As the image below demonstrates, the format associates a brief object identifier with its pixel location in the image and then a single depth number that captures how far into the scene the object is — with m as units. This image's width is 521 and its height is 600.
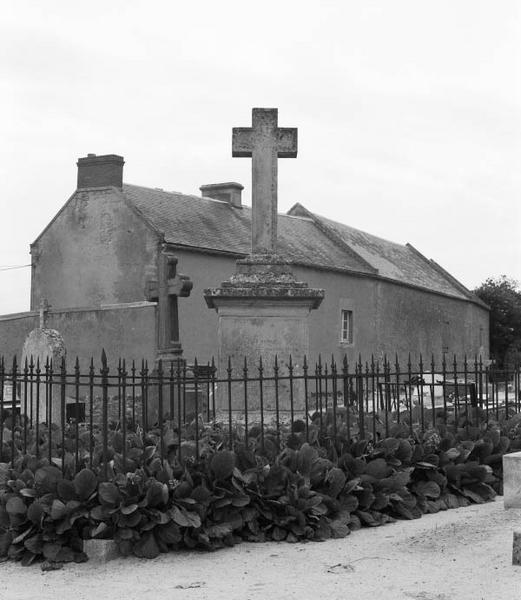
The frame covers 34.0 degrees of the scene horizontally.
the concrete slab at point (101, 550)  6.20
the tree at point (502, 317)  45.31
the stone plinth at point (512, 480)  7.39
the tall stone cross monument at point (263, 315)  10.02
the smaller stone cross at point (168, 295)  14.13
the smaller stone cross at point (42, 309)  17.09
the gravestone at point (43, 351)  12.98
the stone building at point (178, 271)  23.80
